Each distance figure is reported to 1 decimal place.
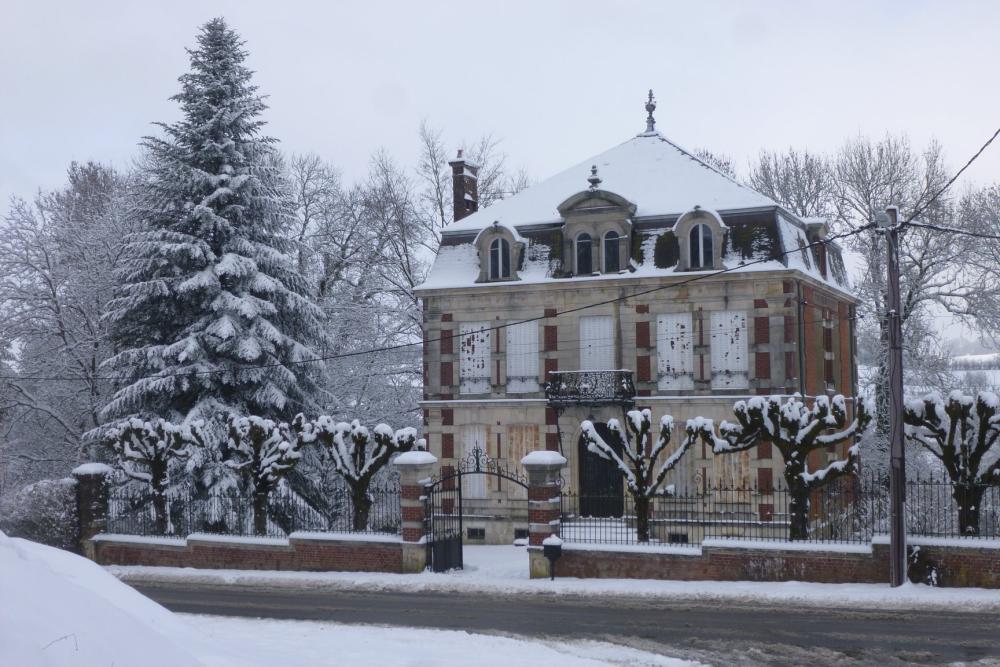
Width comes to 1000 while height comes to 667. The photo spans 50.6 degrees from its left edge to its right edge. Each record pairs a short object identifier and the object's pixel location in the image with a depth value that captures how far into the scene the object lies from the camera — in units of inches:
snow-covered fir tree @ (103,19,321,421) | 1156.5
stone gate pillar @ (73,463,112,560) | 1045.8
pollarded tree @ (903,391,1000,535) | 759.1
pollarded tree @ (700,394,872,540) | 799.1
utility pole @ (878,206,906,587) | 729.6
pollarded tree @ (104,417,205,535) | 1042.7
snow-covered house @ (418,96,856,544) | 1141.1
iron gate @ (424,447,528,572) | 895.1
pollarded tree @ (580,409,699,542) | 864.9
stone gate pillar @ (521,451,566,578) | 845.8
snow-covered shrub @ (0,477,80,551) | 1042.7
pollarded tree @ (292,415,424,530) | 951.0
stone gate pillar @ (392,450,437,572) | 892.0
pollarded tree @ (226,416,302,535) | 989.8
